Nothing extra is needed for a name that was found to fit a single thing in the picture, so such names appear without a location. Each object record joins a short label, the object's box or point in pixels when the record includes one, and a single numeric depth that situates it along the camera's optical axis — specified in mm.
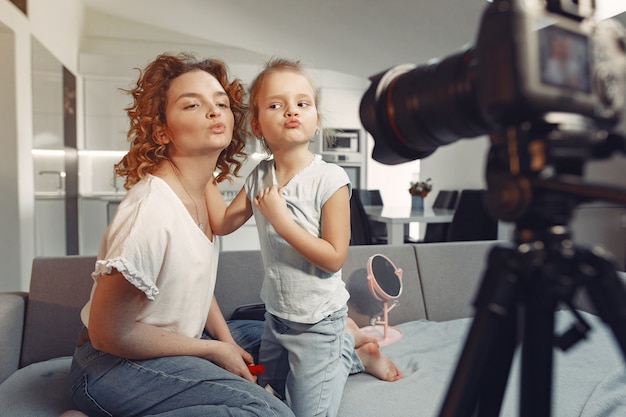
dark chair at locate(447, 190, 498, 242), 3271
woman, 869
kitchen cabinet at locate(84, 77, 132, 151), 5051
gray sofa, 1152
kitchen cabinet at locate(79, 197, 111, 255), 4832
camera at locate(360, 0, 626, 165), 385
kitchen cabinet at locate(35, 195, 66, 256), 3619
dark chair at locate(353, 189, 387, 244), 4203
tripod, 407
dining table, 3152
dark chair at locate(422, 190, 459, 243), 3881
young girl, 1046
